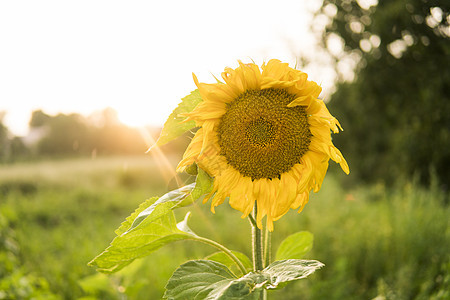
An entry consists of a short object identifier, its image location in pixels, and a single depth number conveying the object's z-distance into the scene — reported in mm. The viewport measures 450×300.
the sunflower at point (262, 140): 735
